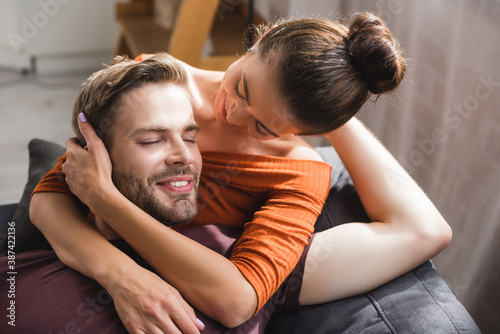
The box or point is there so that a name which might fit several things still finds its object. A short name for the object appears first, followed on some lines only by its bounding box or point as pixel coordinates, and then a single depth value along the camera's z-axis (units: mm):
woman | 1140
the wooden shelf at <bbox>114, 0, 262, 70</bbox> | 2529
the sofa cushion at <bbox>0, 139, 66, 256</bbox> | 1380
